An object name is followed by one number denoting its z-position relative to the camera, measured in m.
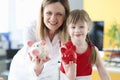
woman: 1.24
